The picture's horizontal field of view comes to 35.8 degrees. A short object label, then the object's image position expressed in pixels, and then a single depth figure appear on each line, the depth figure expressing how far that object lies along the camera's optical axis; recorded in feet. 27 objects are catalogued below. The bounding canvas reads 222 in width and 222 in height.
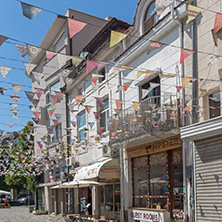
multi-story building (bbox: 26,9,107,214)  80.85
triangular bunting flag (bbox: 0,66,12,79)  33.35
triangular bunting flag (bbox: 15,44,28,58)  29.84
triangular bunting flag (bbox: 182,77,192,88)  34.20
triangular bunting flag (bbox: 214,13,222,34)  30.25
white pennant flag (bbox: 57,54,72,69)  36.68
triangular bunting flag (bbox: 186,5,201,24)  28.43
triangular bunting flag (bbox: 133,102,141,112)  42.11
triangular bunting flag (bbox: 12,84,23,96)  37.99
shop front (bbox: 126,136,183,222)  41.68
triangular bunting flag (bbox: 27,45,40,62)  29.40
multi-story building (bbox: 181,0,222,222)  34.45
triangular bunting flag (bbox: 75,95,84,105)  46.36
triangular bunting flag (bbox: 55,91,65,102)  44.54
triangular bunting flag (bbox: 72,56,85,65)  32.63
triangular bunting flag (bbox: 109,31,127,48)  29.99
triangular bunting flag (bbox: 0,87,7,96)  41.16
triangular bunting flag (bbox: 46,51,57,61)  32.48
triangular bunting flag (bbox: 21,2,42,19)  25.27
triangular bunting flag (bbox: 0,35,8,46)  26.39
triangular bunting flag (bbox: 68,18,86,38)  28.19
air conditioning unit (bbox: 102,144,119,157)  56.59
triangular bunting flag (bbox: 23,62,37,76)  37.98
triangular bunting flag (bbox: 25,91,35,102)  43.20
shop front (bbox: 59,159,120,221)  54.34
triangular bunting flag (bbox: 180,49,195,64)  31.93
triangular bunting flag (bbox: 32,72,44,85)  41.24
